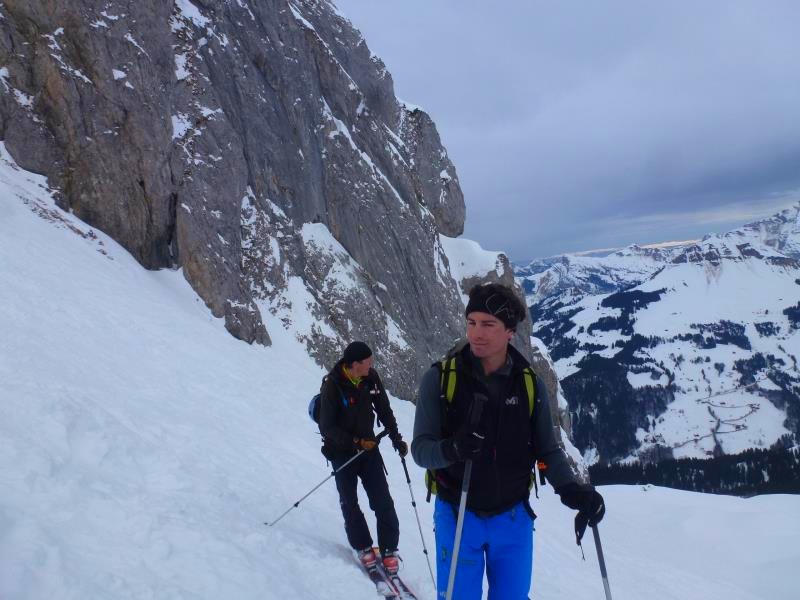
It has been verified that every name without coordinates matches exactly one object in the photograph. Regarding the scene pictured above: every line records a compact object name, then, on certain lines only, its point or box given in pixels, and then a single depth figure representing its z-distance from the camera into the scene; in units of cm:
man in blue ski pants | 395
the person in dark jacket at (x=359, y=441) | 645
